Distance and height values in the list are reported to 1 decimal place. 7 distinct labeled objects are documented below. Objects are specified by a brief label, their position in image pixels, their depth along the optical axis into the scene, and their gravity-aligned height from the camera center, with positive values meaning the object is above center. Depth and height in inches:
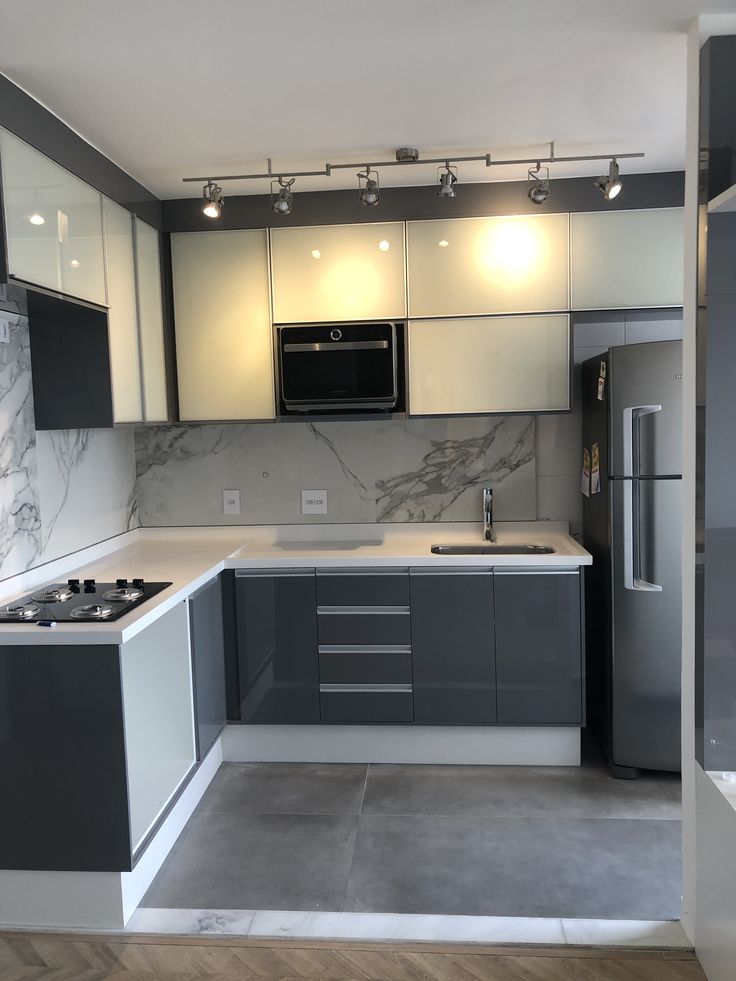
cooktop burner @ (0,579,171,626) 98.4 -20.2
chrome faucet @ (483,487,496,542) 153.9 -14.8
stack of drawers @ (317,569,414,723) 137.9 -34.9
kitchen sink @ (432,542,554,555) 147.5 -20.6
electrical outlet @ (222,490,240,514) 161.3 -11.7
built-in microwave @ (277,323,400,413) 141.8 +13.0
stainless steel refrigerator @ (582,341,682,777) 126.4 -18.6
